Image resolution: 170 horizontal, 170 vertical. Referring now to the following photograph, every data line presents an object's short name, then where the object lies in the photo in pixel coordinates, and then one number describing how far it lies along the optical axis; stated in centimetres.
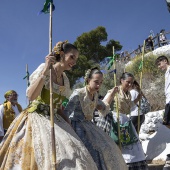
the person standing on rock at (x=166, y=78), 336
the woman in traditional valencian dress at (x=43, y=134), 168
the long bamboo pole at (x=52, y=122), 160
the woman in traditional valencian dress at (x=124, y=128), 310
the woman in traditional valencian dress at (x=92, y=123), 222
